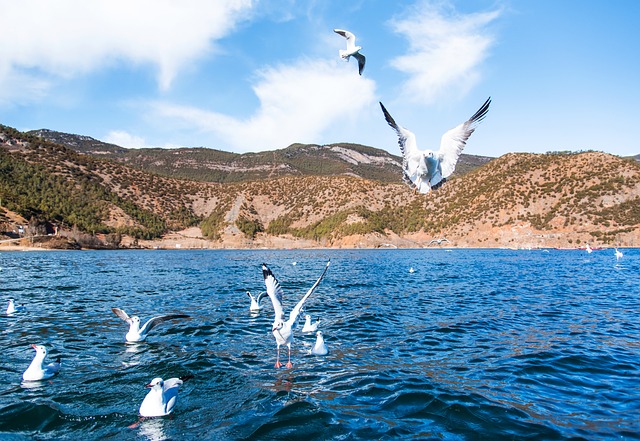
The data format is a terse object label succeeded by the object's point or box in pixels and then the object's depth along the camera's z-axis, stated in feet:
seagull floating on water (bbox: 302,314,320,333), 44.09
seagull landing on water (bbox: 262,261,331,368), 32.24
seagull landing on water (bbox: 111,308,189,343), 36.87
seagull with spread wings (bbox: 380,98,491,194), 40.65
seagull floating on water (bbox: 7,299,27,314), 49.56
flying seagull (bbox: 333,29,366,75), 43.68
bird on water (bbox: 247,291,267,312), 56.03
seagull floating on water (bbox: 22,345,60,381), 27.27
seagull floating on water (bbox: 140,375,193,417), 22.15
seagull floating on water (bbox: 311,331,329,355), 34.76
